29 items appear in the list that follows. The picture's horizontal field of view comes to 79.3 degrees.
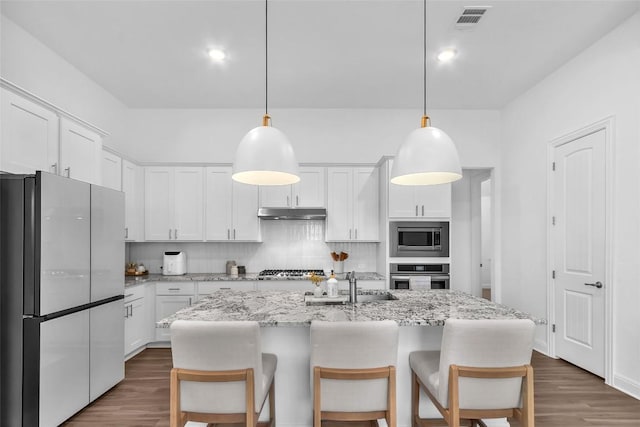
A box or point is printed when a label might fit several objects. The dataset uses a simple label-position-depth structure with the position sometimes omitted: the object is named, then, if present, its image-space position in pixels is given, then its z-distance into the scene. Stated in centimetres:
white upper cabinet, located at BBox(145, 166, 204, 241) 483
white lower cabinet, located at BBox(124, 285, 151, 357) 393
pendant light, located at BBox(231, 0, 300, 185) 215
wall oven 452
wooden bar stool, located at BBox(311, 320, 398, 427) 191
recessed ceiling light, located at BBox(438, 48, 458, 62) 346
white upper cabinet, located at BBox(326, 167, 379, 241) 491
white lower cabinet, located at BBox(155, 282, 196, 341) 452
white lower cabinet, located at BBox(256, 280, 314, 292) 454
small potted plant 270
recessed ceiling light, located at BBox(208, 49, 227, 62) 347
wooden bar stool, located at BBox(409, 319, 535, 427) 188
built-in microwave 457
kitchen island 229
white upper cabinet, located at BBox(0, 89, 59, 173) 239
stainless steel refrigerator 239
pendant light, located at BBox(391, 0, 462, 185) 217
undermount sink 261
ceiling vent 283
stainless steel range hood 470
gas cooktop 455
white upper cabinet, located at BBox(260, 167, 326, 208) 486
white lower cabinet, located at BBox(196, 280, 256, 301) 454
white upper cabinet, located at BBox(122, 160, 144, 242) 448
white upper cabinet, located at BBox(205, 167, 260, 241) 486
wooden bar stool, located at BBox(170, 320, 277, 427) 184
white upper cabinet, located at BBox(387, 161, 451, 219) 459
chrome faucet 267
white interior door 342
